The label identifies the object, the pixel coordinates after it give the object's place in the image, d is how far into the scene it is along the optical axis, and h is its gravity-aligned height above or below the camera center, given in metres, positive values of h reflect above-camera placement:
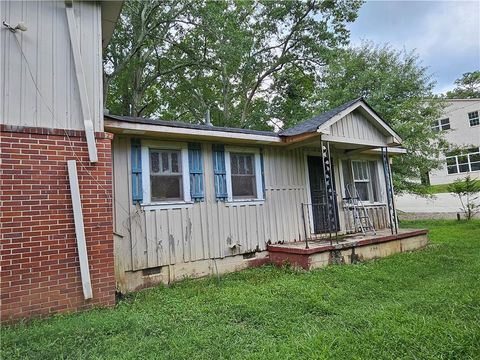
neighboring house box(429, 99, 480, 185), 20.17 +4.08
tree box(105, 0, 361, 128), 15.47 +9.43
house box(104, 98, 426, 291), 5.04 +0.40
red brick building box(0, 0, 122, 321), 3.52 +0.84
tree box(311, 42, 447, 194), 12.16 +4.66
